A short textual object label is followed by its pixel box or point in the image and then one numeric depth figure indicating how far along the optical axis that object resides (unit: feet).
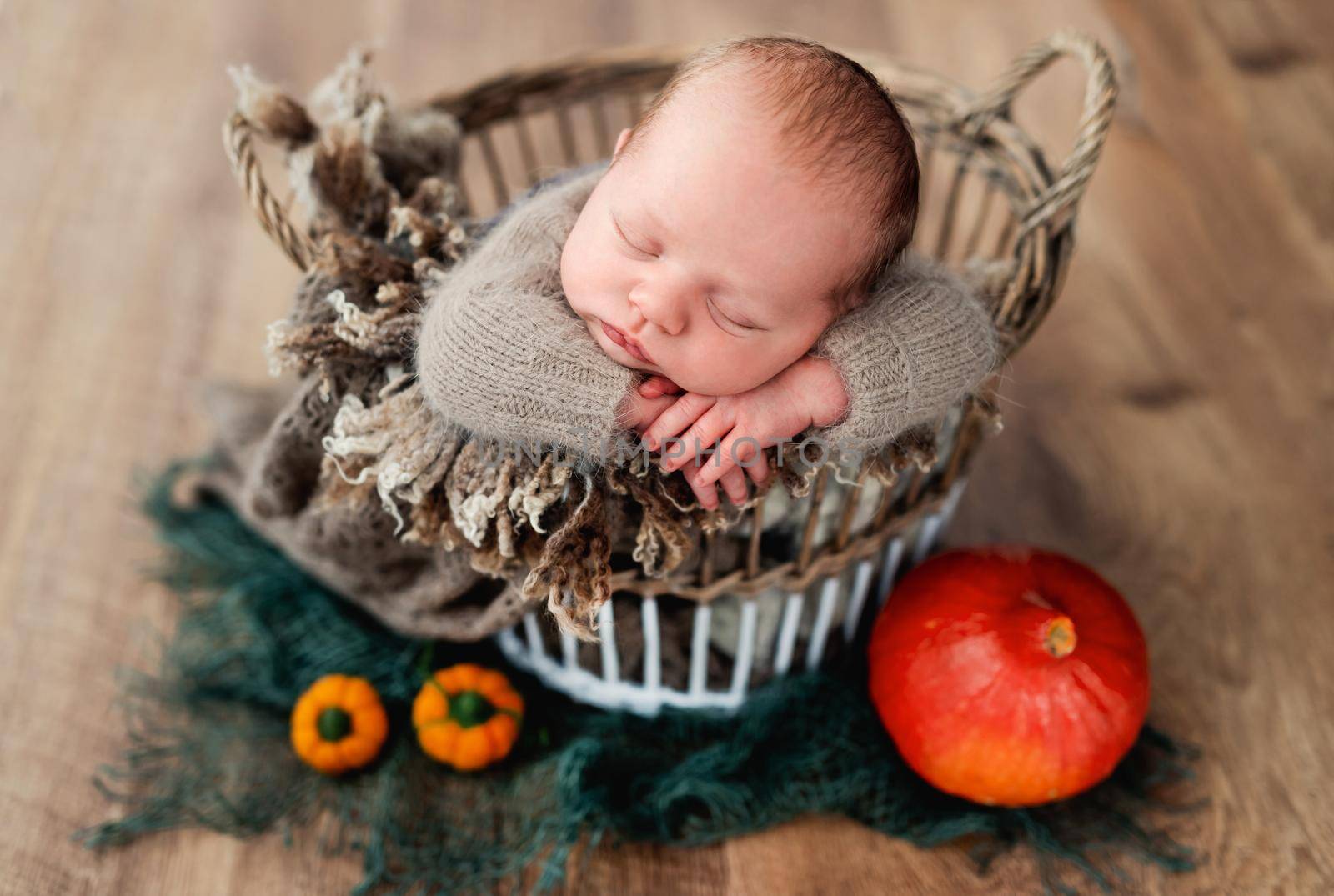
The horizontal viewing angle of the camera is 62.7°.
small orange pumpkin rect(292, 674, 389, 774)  3.44
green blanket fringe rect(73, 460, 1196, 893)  3.37
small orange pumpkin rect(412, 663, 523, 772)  3.44
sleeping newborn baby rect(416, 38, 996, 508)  2.45
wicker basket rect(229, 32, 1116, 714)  3.03
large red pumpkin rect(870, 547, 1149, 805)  3.09
